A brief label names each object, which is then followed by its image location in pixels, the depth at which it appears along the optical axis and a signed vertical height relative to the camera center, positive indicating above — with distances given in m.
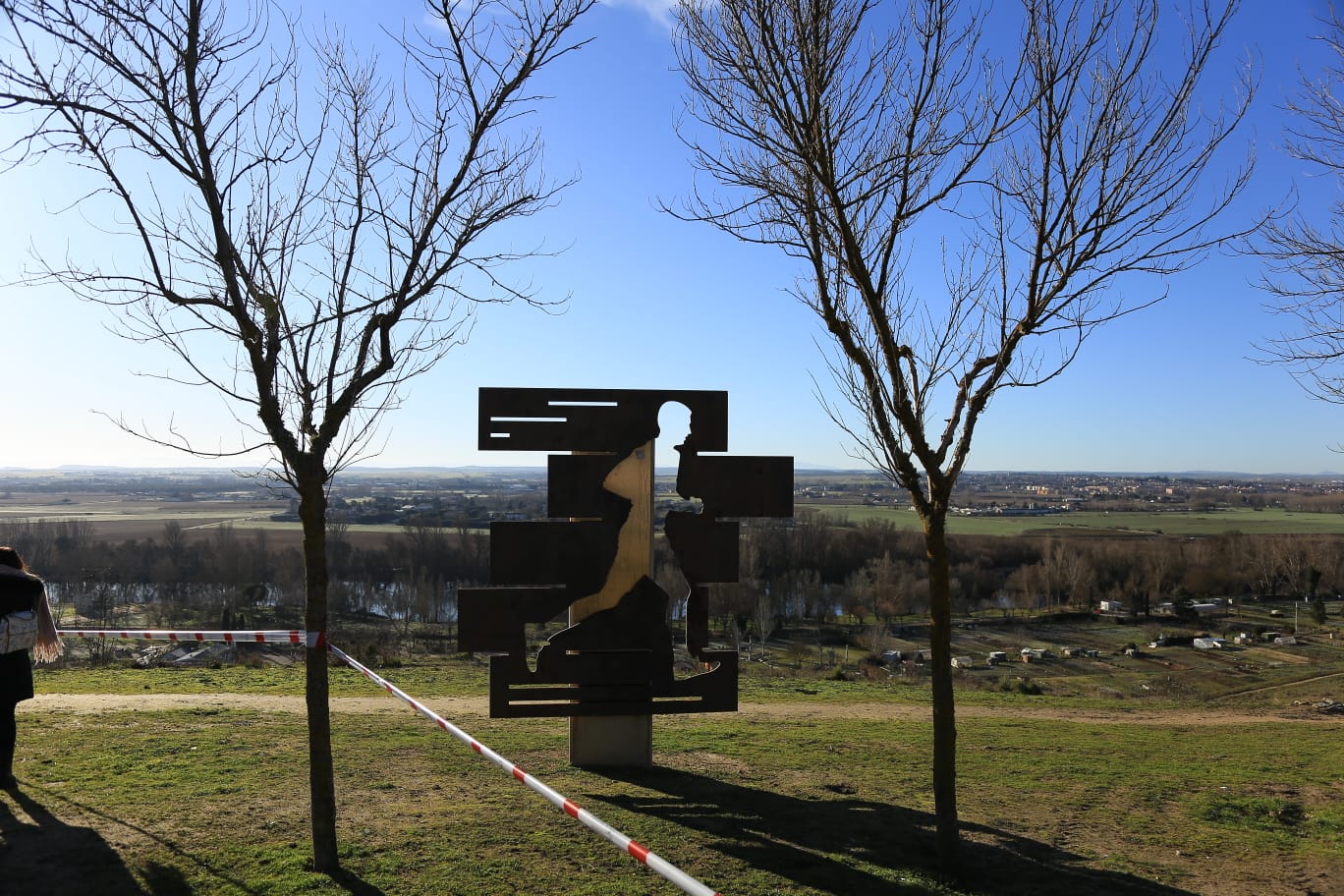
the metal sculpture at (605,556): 6.70 -0.62
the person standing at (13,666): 5.62 -1.24
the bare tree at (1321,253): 7.02 +1.85
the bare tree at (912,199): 4.51 +1.50
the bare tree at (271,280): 4.15 +1.02
